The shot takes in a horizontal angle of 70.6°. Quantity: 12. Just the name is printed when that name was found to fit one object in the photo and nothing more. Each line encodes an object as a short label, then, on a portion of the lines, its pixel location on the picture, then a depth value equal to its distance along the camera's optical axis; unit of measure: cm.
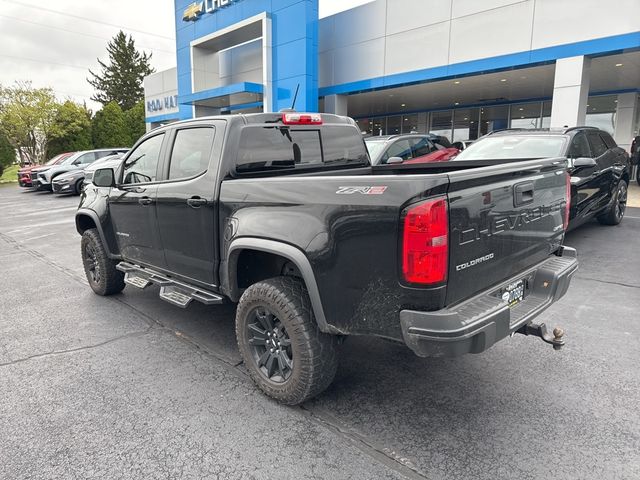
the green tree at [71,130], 3206
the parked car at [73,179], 1733
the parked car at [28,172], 1991
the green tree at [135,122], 3943
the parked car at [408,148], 927
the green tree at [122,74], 6156
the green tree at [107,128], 3709
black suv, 643
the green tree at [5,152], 2891
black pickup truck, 236
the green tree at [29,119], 2969
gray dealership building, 1288
